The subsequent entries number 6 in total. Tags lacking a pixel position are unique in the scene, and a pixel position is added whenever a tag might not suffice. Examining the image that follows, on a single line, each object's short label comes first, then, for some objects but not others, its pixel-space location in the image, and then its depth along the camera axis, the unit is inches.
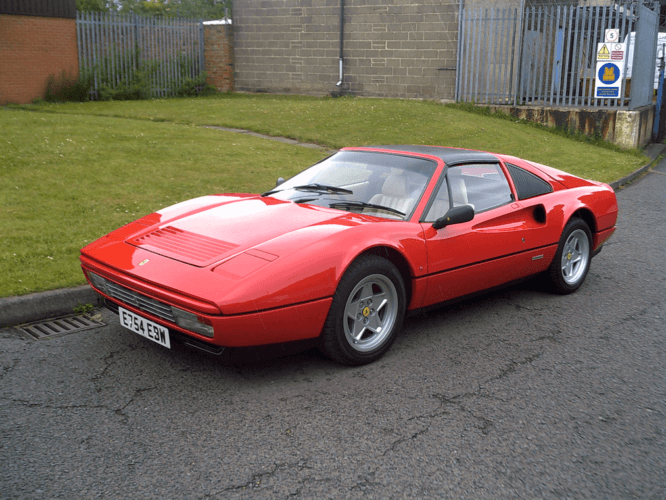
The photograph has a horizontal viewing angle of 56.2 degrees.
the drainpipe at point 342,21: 786.3
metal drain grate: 161.5
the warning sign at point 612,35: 589.6
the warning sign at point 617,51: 591.5
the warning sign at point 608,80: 605.3
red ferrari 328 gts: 128.6
